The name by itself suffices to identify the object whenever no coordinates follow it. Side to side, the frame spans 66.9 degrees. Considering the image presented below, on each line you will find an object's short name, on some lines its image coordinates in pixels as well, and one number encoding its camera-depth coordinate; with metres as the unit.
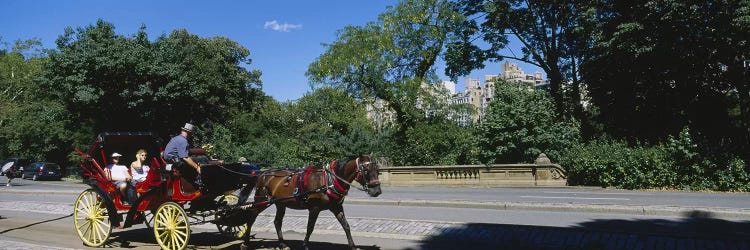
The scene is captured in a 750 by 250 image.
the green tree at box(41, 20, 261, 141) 34.75
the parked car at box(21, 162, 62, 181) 47.75
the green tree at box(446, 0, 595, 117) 39.69
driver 9.31
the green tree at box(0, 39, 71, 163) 51.12
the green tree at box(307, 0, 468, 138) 40.00
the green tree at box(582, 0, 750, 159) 27.44
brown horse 8.49
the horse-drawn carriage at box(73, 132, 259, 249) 9.32
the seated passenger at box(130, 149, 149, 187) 11.13
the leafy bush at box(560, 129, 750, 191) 22.36
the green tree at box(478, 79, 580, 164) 29.17
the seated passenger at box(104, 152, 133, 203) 10.67
